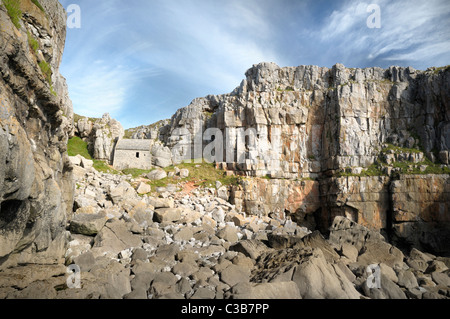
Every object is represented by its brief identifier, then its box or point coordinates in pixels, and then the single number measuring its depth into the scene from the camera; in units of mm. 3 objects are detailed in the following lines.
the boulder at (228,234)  19462
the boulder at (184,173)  32656
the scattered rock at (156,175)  30369
